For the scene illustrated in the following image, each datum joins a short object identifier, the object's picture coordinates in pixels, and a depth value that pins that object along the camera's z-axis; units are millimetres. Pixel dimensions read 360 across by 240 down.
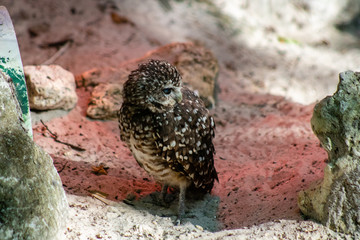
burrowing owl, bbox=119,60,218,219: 7578
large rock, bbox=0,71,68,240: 5437
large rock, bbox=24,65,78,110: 10508
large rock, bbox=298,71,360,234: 6402
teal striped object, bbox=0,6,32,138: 7309
